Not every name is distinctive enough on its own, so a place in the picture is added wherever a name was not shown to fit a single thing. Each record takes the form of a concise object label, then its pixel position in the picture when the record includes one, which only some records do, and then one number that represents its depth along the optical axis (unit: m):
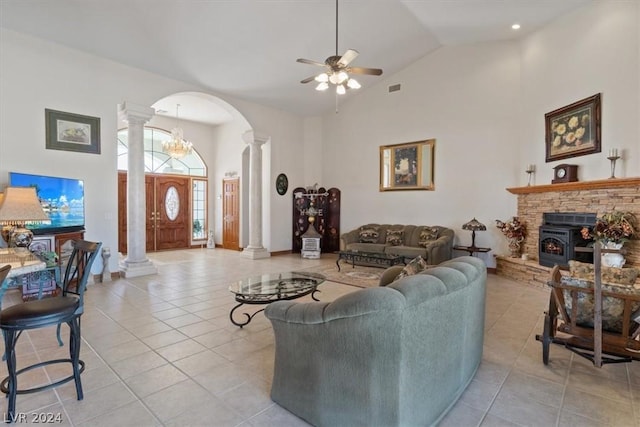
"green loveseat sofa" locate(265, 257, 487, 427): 1.65
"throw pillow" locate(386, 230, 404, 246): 7.29
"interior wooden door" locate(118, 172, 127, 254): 8.89
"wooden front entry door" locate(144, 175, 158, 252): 9.45
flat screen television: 4.53
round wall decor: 8.74
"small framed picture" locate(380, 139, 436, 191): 7.38
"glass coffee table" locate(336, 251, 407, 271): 6.28
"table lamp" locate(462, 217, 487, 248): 6.34
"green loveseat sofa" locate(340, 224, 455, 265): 6.36
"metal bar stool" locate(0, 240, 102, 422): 2.01
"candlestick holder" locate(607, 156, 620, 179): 4.36
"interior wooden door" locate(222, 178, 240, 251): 9.81
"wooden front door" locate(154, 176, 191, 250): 9.66
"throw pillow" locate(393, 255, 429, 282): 2.66
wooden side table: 6.38
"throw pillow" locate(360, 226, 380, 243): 7.66
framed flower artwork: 4.71
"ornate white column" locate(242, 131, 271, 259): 8.29
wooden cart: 2.38
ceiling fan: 4.24
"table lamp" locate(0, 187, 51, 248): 2.98
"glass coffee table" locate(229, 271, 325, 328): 3.40
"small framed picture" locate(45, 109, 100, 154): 5.09
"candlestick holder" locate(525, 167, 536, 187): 5.87
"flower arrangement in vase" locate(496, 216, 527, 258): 6.01
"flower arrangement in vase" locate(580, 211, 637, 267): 4.13
